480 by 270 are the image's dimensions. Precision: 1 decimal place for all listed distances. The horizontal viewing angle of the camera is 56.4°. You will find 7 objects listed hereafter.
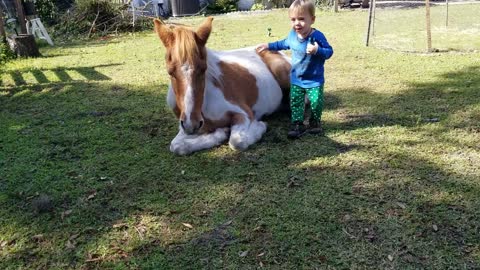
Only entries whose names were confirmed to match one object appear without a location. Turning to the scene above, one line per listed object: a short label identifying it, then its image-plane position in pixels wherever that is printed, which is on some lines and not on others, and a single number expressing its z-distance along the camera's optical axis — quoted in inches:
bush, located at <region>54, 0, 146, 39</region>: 506.0
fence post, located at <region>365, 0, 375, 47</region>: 339.0
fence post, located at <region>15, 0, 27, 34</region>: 387.5
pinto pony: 141.3
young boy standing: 157.5
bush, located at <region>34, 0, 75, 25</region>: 591.2
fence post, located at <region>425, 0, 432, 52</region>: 301.2
